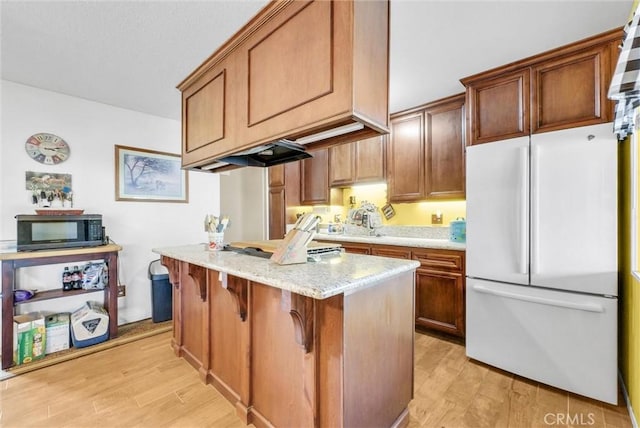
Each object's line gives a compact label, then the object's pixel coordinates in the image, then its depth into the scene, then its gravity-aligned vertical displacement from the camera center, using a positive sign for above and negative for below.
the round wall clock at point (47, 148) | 2.62 +0.62
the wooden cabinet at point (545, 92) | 1.79 +0.85
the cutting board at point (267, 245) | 1.81 -0.24
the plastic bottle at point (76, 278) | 2.71 -0.65
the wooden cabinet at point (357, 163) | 3.52 +0.65
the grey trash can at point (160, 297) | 3.14 -0.97
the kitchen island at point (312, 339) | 1.20 -0.66
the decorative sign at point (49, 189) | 2.61 +0.23
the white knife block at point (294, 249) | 1.46 -0.20
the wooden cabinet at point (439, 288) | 2.57 -0.75
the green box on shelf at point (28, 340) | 2.26 -1.05
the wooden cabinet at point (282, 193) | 4.33 +0.29
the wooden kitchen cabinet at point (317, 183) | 4.06 +0.43
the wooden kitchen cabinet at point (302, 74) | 1.12 +0.65
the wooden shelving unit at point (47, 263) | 2.21 -0.55
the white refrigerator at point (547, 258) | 1.75 -0.33
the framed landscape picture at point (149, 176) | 3.15 +0.43
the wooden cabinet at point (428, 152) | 2.89 +0.65
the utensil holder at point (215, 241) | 2.13 -0.22
